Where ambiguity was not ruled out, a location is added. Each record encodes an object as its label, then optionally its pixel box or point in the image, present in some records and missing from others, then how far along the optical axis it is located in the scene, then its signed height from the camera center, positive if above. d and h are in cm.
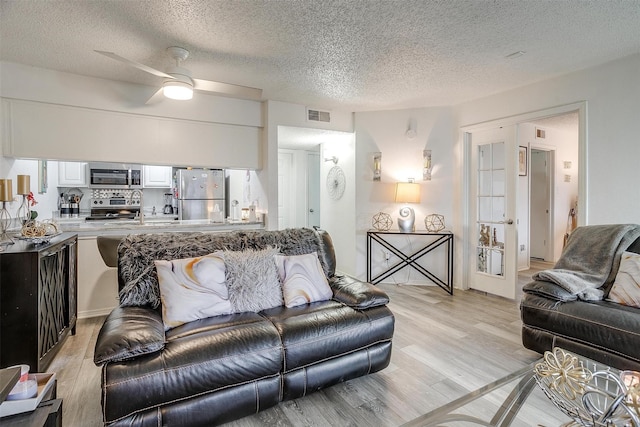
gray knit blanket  233 -42
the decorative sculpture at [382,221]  468 -17
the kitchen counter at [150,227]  334 -19
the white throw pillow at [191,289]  192 -50
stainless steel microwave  479 +53
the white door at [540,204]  588 +10
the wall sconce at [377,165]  471 +66
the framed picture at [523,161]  519 +79
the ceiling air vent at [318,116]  450 +135
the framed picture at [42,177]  384 +41
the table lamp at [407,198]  441 +16
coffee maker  552 +12
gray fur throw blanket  202 -28
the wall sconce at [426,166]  450 +63
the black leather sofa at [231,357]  146 -78
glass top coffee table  106 -76
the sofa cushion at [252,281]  213 -49
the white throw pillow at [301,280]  226 -52
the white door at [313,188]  647 +45
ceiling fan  273 +111
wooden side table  103 -72
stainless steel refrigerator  487 +26
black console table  432 -61
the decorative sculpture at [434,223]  447 -19
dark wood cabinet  202 -62
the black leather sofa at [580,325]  193 -77
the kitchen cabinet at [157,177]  528 +56
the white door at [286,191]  636 +38
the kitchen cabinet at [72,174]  464 +53
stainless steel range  500 +9
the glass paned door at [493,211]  387 -2
